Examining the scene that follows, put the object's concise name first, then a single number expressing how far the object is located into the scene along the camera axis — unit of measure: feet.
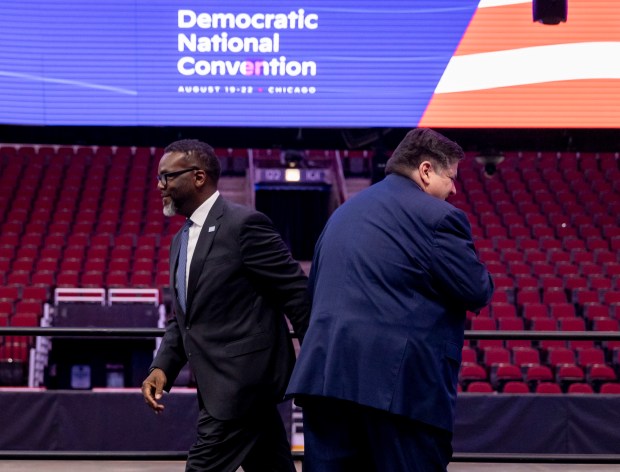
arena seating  38.56
